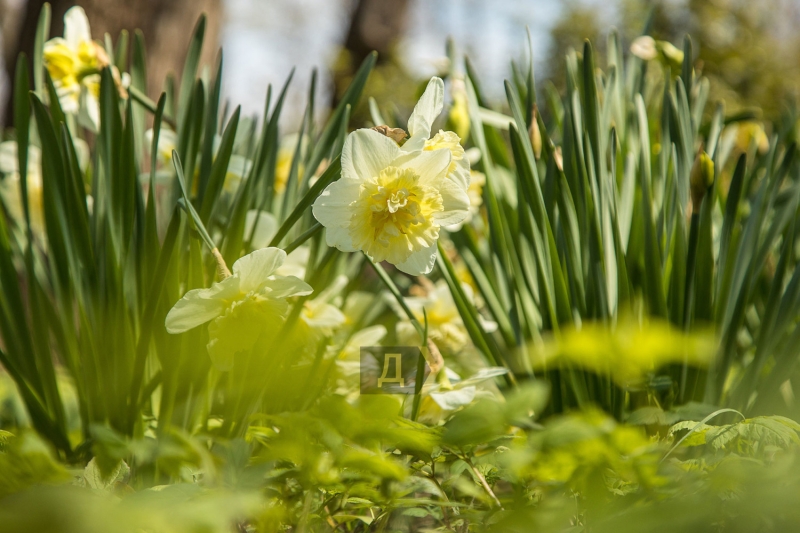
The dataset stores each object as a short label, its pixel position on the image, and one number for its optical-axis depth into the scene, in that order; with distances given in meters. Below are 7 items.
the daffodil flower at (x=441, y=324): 1.36
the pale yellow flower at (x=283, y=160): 1.61
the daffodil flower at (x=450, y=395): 1.18
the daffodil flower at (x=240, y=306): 1.12
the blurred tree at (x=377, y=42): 7.54
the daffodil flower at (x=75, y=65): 1.34
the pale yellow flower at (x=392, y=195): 1.12
